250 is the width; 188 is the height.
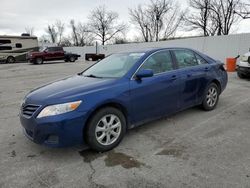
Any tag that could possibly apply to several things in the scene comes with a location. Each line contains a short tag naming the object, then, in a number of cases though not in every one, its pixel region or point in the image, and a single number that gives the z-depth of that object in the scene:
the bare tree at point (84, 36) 62.86
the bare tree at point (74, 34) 69.72
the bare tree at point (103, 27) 58.19
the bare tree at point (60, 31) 75.88
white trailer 25.59
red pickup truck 23.38
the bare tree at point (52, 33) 75.00
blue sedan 2.99
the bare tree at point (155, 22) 47.19
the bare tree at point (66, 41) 71.00
